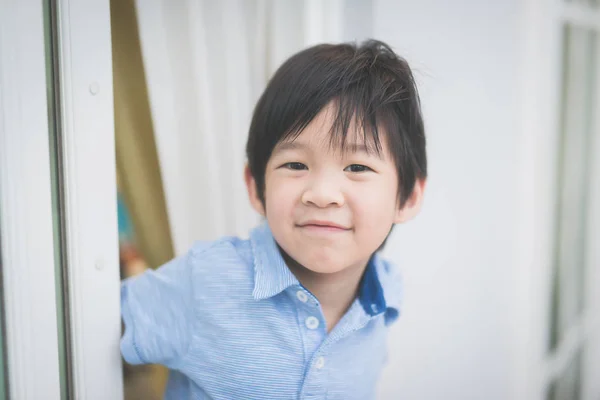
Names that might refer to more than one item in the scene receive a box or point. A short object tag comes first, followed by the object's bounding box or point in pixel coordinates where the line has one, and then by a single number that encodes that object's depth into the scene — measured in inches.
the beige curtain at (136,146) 36.8
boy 32.5
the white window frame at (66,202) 27.5
